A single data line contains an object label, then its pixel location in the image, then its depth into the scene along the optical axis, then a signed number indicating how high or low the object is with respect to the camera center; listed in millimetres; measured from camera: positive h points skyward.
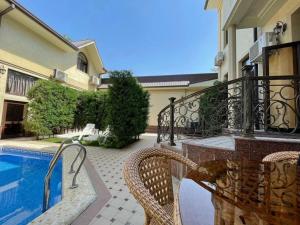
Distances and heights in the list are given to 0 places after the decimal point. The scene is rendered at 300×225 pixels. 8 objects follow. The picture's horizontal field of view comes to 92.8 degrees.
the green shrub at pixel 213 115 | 3191 +224
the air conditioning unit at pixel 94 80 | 12538 +3547
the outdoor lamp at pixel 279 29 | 3532 +2470
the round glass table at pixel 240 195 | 696 -426
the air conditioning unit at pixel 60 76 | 9134 +2854
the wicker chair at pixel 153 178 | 703 -379
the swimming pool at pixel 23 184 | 2300 -1504
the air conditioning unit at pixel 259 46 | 3772 +2278
